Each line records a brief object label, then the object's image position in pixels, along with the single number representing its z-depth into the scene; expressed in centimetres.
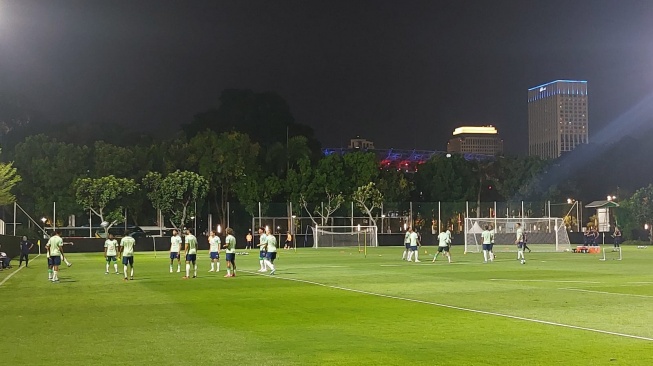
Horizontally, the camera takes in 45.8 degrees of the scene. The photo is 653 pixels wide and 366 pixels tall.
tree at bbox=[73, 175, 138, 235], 7988
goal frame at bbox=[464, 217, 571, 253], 6091
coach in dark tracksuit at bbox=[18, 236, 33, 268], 4381
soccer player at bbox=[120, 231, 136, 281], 3169
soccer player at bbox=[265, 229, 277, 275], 3312
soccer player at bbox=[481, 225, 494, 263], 4103
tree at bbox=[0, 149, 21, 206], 5820
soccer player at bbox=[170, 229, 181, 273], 3541
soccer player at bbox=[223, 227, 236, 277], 3244
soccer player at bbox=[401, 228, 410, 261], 4356
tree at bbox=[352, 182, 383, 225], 9075
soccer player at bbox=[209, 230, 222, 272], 3456
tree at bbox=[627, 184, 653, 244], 8125
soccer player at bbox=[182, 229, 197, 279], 3229
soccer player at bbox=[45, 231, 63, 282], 3083
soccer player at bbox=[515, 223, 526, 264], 4044
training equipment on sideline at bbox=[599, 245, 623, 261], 4651
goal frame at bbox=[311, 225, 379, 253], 7934
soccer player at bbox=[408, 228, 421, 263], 4234
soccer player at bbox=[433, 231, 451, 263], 4173
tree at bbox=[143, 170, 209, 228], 8381
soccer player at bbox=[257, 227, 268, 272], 3329
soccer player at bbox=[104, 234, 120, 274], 3450
